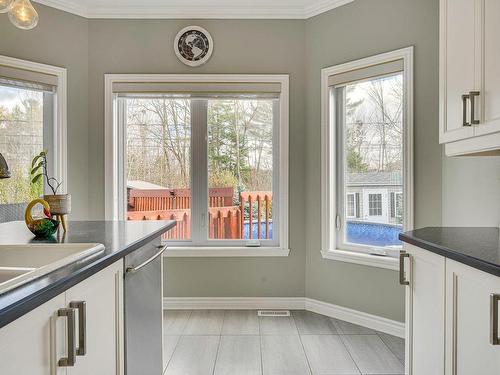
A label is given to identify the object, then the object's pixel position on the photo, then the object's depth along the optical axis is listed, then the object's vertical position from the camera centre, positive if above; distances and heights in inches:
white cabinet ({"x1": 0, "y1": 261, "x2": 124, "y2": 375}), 32.9 -15.4
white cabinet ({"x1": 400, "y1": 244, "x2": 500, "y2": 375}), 47.9 -19.0
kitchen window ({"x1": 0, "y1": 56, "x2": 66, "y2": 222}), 117.6 +19.2
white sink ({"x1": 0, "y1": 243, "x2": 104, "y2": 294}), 55.7 -10.1
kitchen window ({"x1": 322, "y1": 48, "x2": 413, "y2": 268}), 112.0 +8.8
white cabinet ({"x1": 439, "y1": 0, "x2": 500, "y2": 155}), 59.3 +18.4
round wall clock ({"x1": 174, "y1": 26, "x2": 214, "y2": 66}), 132.4 +46.9
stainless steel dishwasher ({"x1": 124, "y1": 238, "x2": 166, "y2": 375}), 61.0 -22.5
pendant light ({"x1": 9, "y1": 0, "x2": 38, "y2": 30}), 66.9 +29.7
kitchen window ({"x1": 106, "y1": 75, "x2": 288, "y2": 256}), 138.0 +5.8
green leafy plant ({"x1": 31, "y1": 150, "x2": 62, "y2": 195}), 124.3 +1.0
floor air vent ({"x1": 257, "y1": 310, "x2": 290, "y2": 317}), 130.6 -43.6
